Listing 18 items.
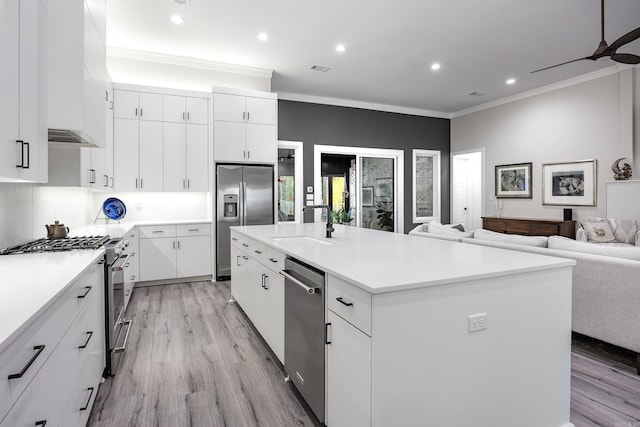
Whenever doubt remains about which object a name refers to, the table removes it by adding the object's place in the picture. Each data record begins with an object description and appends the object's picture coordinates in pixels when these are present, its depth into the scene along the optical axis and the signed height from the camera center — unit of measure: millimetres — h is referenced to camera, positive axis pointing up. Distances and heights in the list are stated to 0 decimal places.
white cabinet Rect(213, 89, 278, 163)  5154 +1235
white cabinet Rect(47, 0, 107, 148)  2154 +886
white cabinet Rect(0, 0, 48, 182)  1421 +519
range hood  2318 +518
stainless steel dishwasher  1764 -645
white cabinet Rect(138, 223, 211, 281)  4816 -552
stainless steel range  2301 -400
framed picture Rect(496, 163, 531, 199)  6582 +561
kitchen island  1379 -544
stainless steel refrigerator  5176 +150
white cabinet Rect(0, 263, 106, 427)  949 -527
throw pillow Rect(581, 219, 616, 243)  4863 -276
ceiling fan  2972 +1434
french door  7479 +448
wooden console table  5758 -264
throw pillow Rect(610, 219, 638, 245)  4742 -258
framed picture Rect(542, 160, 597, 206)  5645 +449
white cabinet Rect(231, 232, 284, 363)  2412 -657
